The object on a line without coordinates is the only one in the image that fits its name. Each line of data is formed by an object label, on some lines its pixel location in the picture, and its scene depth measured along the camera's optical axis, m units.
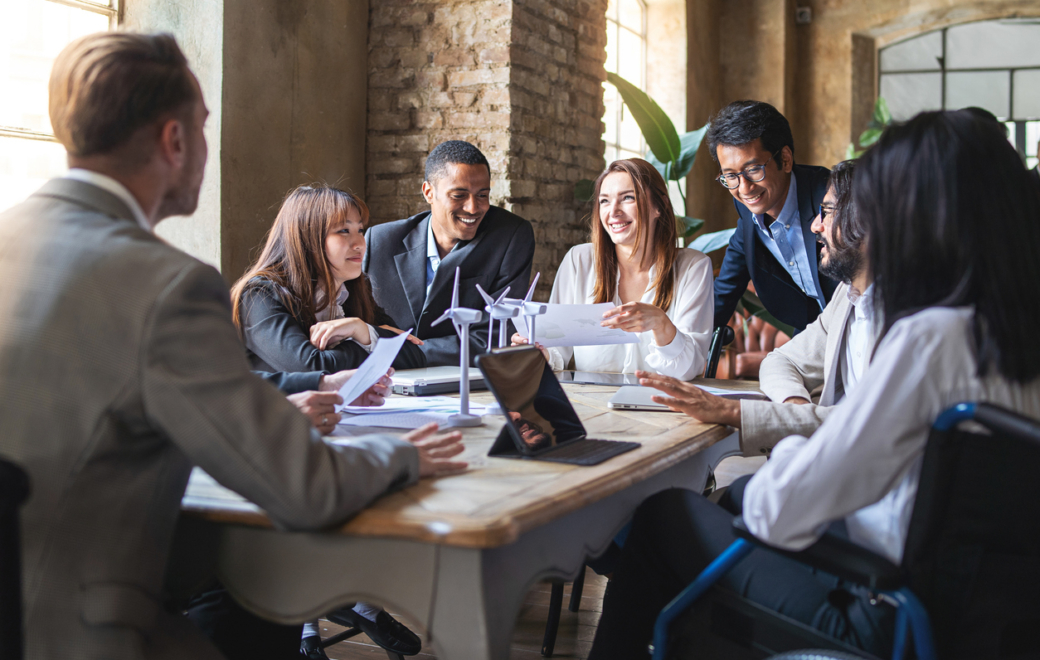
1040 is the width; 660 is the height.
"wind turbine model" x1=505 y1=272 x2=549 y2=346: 2.27
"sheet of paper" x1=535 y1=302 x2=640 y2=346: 2.41
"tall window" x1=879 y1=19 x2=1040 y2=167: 8.43
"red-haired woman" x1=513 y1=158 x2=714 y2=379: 3.12
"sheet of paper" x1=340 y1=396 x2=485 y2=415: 2.00
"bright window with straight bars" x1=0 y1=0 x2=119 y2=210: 3.20
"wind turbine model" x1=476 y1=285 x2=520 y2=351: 2.03
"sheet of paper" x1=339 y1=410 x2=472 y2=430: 1.80
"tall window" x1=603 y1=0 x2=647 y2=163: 6.92
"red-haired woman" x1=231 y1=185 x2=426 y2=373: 2.49
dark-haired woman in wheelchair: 1.16
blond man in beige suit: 1.05
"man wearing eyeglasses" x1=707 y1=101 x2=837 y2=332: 3.15
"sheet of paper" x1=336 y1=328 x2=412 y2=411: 1.72
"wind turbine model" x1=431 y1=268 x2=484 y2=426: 1.84
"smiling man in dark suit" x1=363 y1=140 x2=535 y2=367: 3.53
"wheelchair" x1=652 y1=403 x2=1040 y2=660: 1.09
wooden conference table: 1.10
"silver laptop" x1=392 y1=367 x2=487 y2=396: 2.32
